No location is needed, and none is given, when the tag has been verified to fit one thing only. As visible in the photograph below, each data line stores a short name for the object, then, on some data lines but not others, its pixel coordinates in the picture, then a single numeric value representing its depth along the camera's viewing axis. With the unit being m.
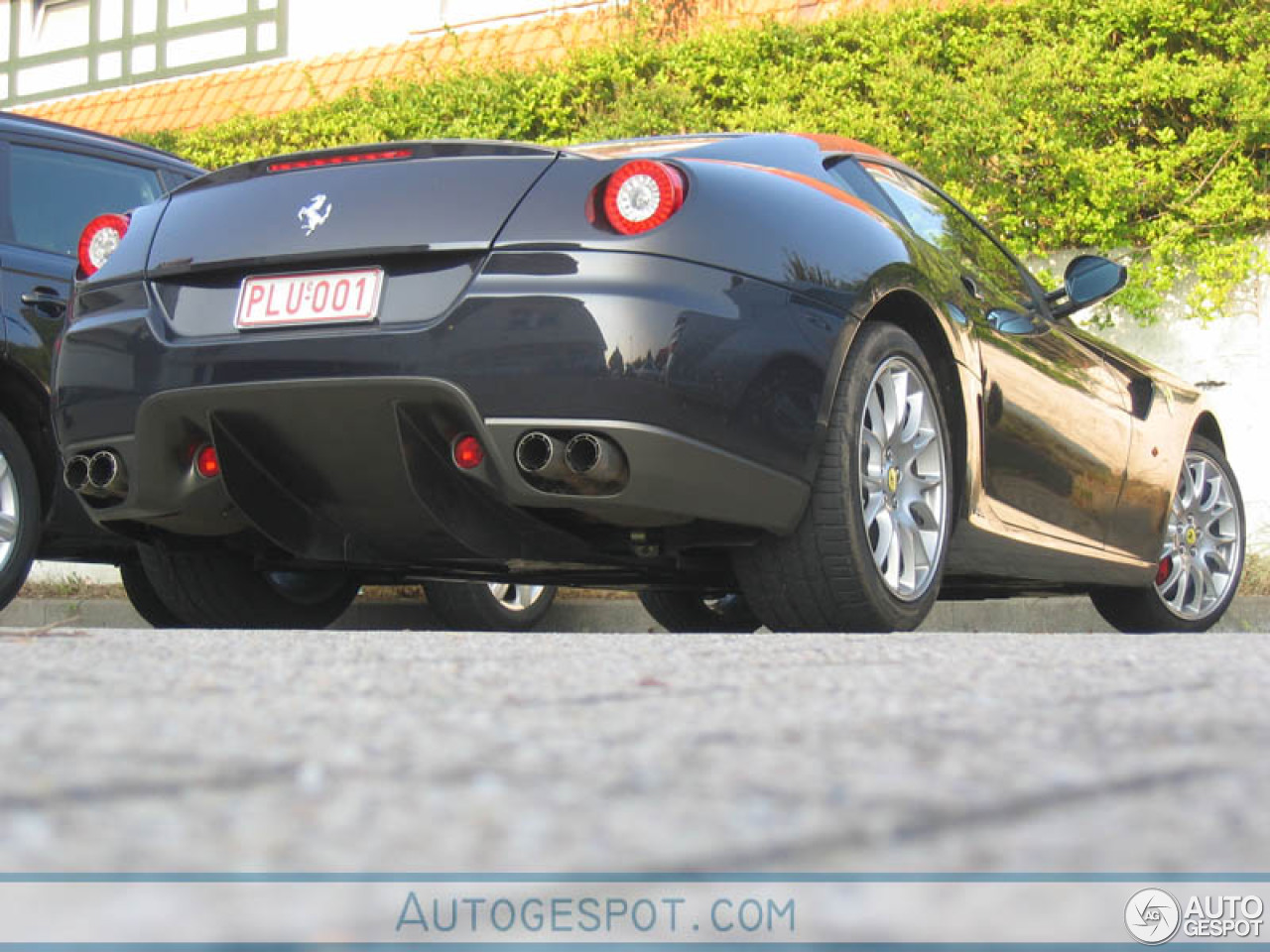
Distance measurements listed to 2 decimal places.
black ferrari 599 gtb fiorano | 3.54
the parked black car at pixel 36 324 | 5.23
